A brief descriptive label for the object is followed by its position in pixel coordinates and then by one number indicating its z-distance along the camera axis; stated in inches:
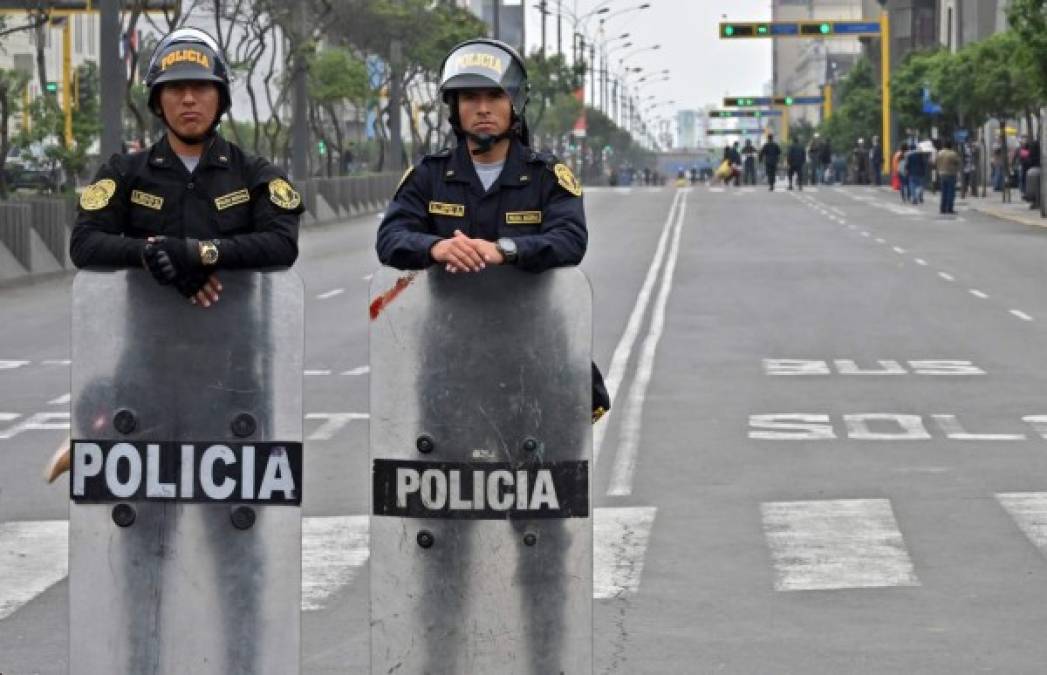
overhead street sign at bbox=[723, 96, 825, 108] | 7352.4
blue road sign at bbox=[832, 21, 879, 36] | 4628.4
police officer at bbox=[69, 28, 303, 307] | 265.6
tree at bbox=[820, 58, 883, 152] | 4547.2
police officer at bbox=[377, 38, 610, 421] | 265.7
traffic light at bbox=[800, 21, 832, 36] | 4611.2
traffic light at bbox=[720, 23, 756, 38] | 4340.6
